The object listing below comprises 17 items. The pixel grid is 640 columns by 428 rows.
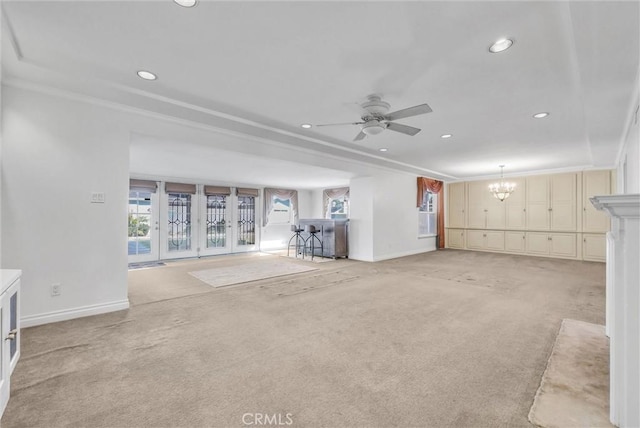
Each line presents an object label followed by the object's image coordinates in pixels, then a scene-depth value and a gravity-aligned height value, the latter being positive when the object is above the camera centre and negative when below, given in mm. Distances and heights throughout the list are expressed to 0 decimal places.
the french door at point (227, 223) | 8273 -237
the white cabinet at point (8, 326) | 1542 -658
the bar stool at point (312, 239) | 7477 -642
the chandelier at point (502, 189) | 7387 +717
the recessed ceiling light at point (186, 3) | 1696 +1268
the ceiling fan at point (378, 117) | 3039 +1062
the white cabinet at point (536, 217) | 6844 -9
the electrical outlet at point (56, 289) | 2855 -744
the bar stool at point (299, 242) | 7975 -768
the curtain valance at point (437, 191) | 8312 +764
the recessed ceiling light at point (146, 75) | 2543 +1266
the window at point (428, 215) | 8747 +42
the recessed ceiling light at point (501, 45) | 2055 +1257
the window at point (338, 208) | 10281 +292
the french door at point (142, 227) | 7020 -298
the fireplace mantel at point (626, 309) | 1382 -451
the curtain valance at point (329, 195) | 9984 +751
